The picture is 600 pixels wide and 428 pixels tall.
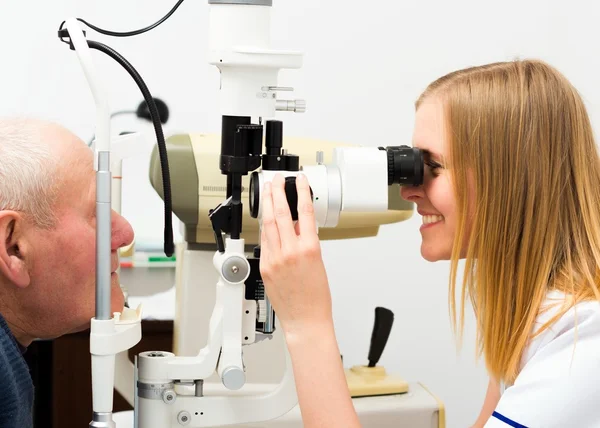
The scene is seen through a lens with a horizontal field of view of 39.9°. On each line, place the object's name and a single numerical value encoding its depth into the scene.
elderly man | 1.21
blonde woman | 1.16
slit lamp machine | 1.12
